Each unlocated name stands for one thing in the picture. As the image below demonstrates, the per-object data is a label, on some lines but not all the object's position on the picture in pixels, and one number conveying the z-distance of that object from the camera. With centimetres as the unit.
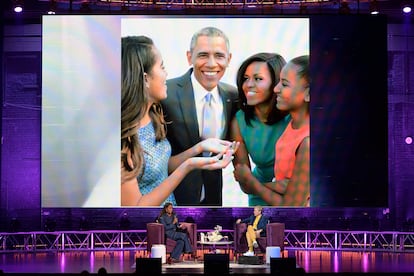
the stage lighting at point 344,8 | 1839
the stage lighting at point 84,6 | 1838
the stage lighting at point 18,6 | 1802
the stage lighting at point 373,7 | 1805
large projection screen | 1744
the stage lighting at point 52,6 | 1806
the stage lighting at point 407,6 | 1827
